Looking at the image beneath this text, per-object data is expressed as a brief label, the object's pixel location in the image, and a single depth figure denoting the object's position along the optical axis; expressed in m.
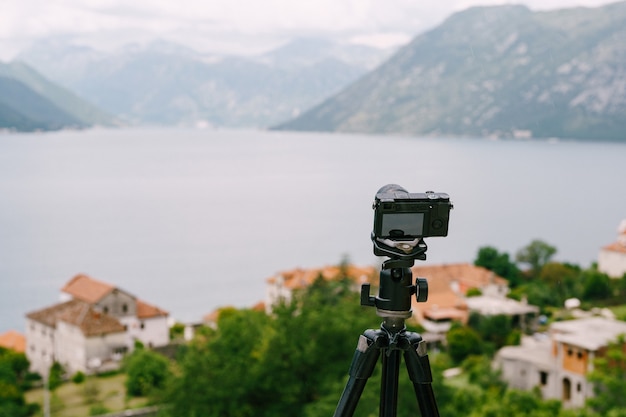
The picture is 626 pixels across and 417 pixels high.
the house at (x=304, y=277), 23.36
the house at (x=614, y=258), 26.64
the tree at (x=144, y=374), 16.06
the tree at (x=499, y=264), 27.22
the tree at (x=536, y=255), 28.97
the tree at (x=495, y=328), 17.98
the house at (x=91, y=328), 19.92
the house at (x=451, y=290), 19.30
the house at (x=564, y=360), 12.32
